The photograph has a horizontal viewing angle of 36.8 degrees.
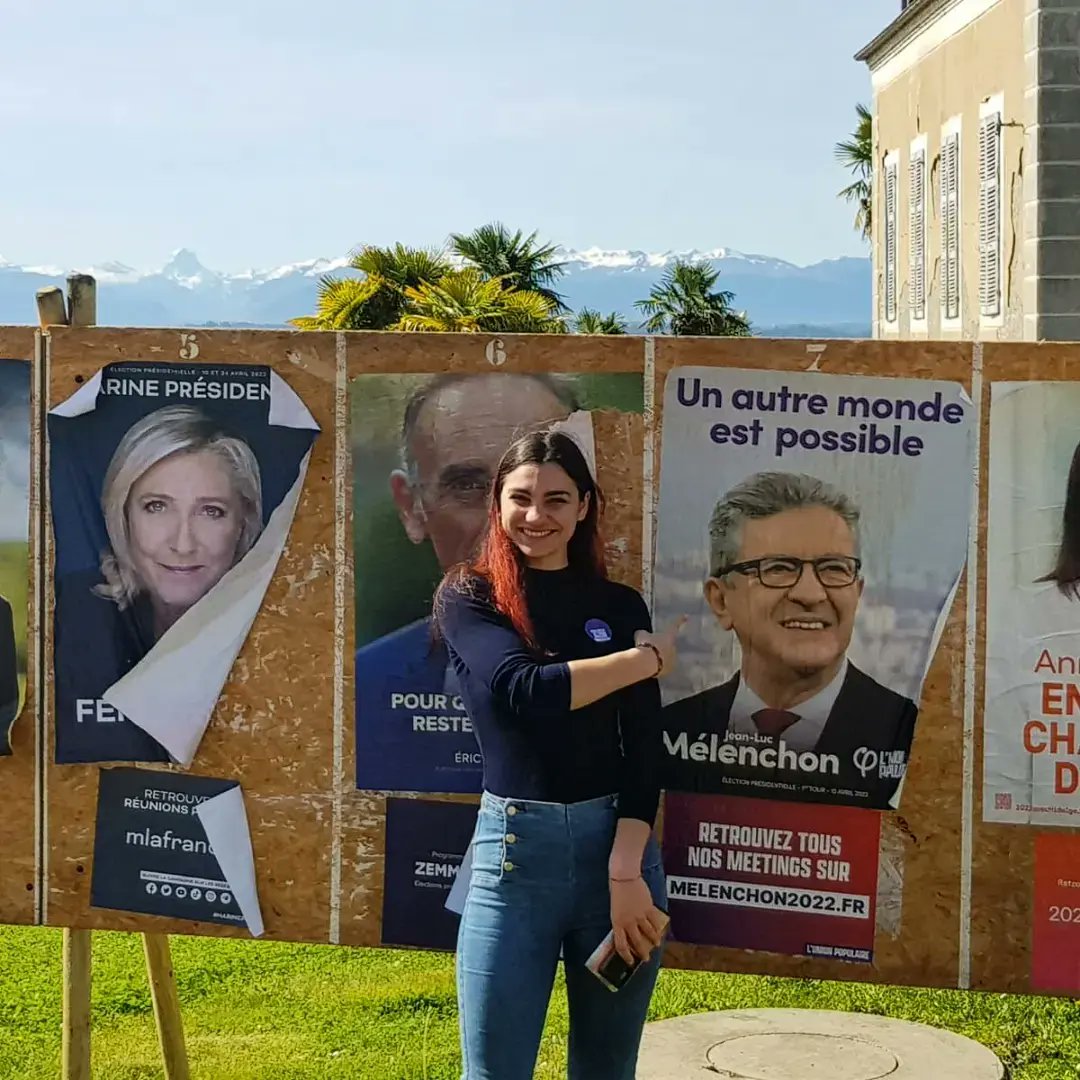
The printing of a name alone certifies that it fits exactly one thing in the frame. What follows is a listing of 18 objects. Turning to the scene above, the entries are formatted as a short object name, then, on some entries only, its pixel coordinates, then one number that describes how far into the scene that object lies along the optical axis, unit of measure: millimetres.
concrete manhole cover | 4902
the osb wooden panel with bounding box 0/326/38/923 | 4586
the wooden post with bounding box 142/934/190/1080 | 4559
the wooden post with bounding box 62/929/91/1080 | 4477
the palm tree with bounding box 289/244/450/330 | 33281
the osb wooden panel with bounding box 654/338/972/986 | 4039
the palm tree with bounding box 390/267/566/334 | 28484
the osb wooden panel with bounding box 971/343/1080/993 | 4094
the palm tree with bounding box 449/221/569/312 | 39688
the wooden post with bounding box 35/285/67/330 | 4512
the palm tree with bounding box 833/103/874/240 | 41531
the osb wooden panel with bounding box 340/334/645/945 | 4172
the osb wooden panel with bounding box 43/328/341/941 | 4352
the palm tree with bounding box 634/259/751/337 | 46688
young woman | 3498
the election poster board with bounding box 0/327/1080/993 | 4109
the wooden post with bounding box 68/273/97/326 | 4523
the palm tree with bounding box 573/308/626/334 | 36875
